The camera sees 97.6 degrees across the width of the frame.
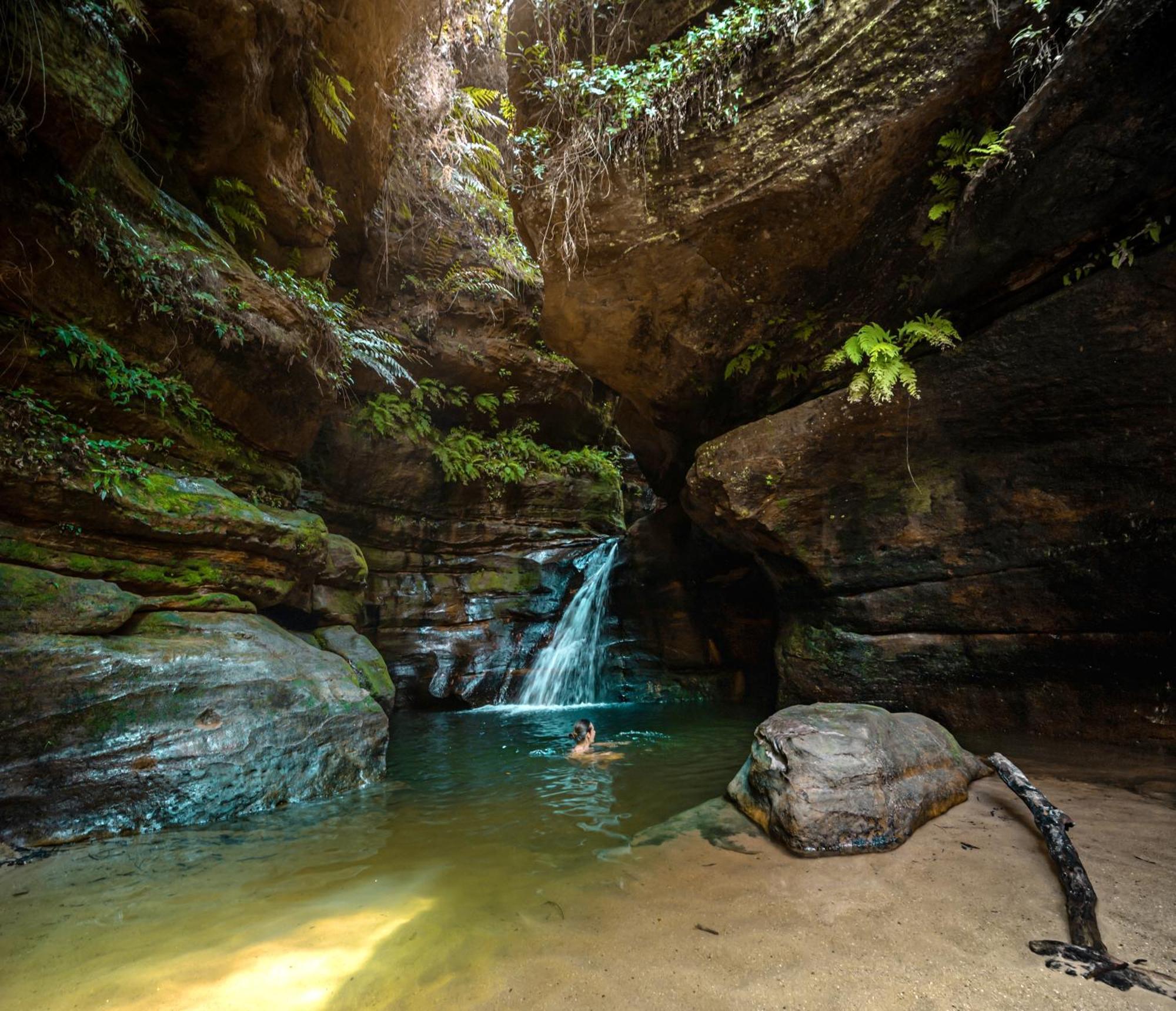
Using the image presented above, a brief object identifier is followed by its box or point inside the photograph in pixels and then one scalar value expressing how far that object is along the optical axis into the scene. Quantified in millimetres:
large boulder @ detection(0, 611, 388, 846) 3438
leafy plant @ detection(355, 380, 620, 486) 10328
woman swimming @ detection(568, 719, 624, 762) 5586
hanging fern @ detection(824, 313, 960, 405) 5324
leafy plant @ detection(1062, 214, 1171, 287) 4359
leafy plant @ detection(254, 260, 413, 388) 6984
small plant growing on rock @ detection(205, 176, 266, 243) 6375
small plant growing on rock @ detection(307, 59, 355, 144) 6543
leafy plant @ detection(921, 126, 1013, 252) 5020
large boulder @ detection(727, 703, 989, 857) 2932
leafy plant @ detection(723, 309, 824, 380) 6590
